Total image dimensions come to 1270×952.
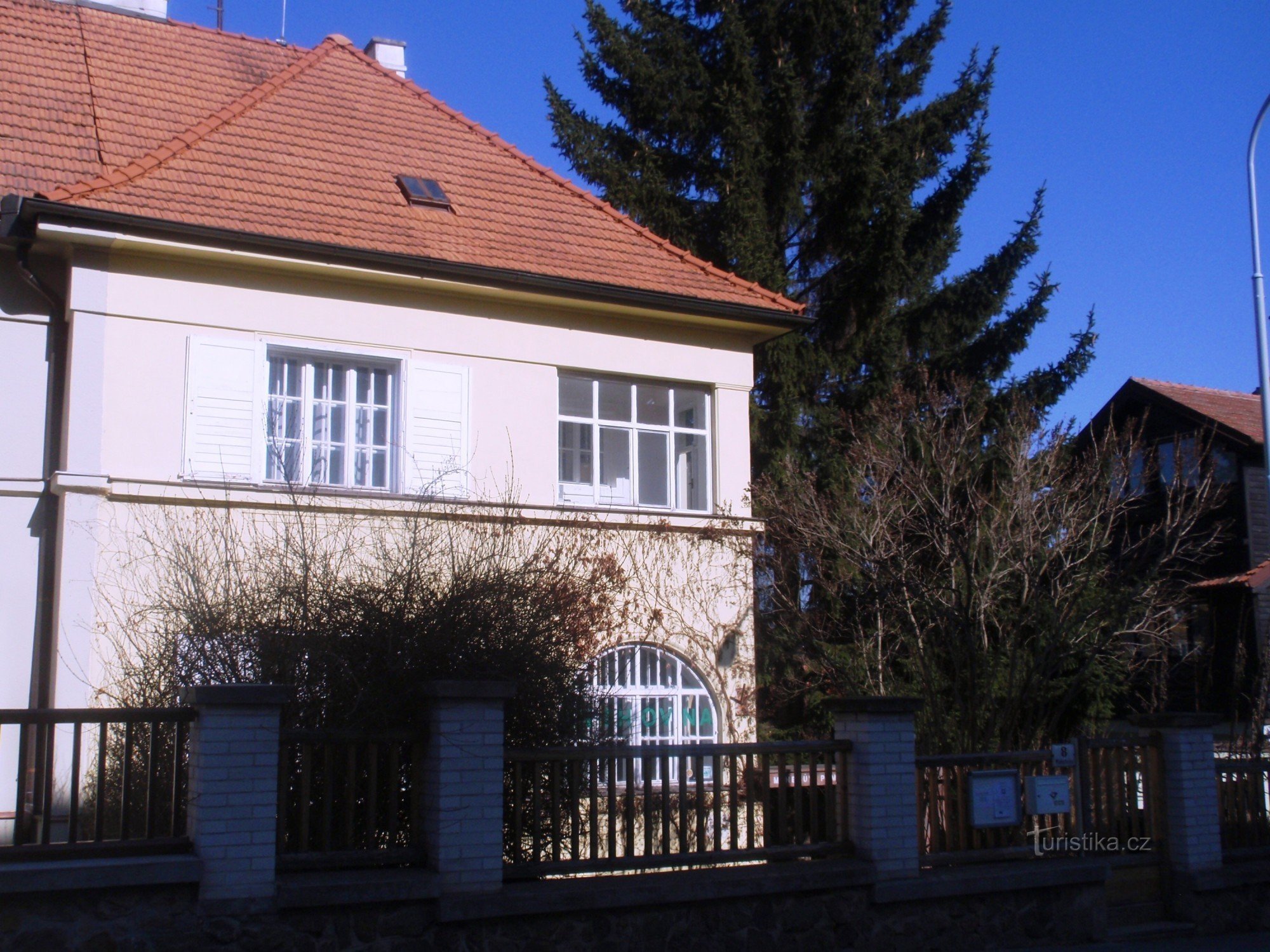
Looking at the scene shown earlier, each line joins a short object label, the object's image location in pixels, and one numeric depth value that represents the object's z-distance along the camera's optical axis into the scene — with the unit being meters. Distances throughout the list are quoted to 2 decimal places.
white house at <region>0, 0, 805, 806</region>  12.06
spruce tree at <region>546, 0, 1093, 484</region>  19.66
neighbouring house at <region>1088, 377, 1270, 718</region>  28.27
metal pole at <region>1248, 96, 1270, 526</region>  14.73
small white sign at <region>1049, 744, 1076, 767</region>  10.23
